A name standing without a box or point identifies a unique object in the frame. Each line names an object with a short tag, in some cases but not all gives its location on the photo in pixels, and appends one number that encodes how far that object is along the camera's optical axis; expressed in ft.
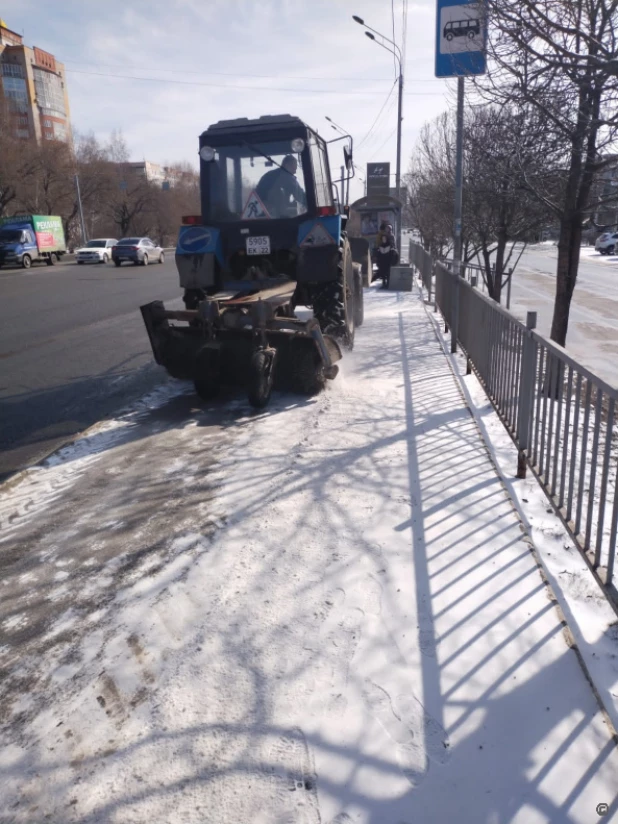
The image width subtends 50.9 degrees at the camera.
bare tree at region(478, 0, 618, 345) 15.05
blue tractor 23.11
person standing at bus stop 66.13
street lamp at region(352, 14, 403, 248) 66.73
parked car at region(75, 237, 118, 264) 132.16
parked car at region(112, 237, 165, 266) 119.75
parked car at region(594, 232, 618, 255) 157.99
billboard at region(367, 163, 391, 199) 112.88
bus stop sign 20.58
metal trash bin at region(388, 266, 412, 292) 63.87
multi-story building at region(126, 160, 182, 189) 274.28
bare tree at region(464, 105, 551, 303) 25.14
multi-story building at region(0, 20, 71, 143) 256.32
